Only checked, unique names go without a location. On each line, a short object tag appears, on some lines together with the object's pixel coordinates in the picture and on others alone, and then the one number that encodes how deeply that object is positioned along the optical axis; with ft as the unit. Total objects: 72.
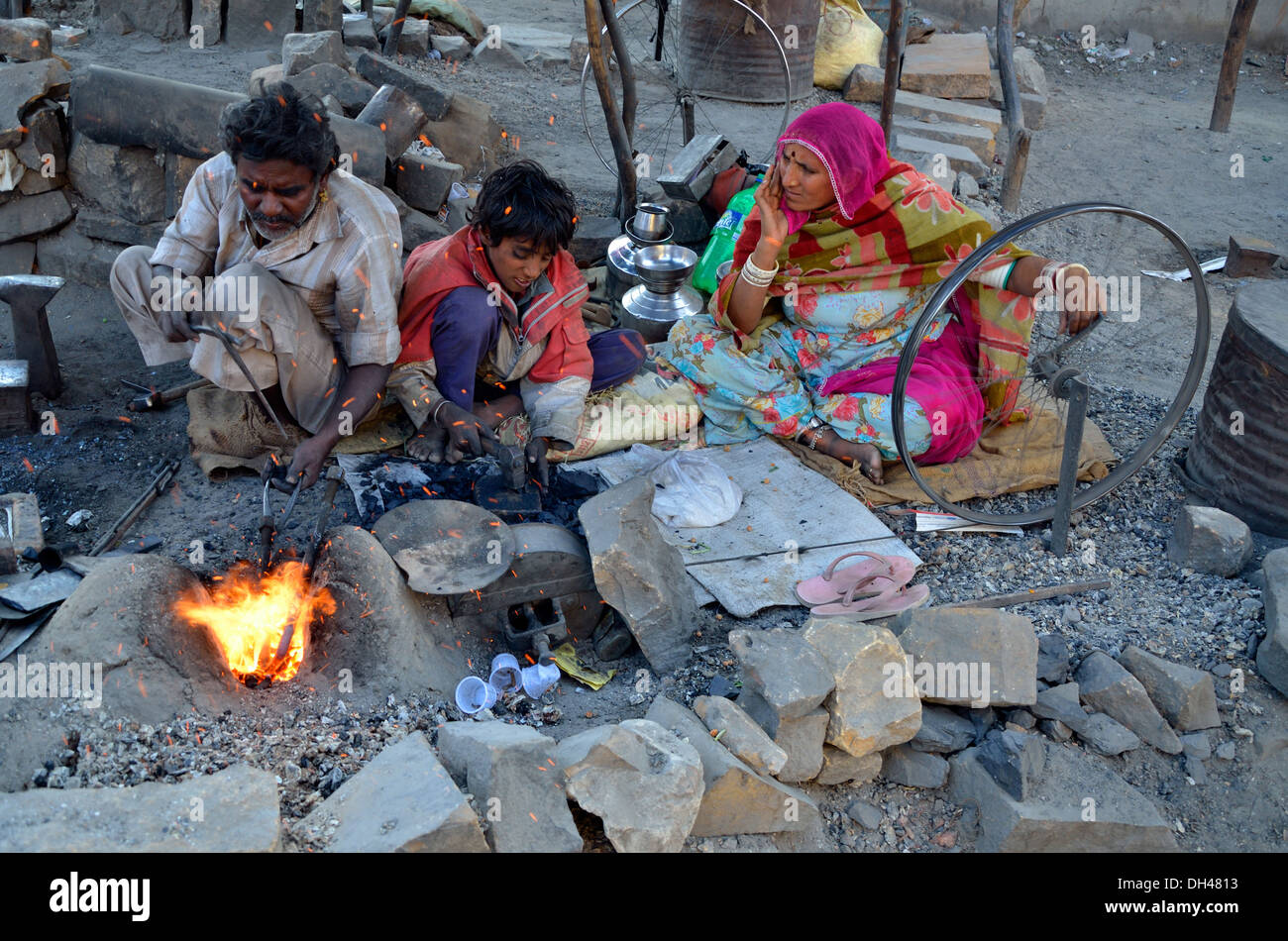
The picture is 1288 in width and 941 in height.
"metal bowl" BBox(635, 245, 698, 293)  15.29
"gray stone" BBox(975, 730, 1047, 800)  8.79
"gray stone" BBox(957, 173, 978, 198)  22.66
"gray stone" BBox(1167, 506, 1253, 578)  11.37
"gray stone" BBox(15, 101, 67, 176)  14.78
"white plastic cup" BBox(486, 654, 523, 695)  9.75
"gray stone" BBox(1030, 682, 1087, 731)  9.60
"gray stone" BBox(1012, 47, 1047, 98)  28.86
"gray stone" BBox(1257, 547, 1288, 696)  9.84
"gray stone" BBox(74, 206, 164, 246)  15.26
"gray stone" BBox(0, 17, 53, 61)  17.34
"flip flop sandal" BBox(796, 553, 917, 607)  10.99
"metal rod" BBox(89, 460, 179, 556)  10.60
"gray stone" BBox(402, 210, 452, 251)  15.94
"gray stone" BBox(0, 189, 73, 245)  15.08
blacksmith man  10.65
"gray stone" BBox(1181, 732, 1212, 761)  9.61
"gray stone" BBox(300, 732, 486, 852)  6.79
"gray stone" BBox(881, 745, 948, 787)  9.33
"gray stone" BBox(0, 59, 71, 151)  14.55
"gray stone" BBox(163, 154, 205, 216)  14.90
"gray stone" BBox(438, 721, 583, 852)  7.30
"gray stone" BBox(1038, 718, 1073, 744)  9.55
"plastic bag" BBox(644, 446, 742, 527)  12.18
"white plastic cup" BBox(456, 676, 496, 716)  9.34
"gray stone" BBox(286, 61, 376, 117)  16.83
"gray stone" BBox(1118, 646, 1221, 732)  9.62
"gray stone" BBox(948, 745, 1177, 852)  8.59
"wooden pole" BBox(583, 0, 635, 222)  15.74
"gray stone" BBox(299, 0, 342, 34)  21.67
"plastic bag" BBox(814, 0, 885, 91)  28.04
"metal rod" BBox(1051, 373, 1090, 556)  11.11
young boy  11.69
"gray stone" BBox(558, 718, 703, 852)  7.55
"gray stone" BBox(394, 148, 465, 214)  16.22
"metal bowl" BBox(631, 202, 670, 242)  15.42
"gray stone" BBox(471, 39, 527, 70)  26.18
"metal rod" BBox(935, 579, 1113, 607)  11.00
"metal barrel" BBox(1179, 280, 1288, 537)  11.85
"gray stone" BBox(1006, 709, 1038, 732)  9.58
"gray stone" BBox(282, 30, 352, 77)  17.98
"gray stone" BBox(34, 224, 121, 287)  15.43
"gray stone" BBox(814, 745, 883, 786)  9.18
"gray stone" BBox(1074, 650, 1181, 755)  9.59
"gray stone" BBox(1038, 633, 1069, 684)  9.98
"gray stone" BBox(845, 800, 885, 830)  9.04
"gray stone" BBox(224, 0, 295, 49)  21.94
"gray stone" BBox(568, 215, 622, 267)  17.38
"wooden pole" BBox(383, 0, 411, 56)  23.59
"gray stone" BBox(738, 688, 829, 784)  8.83
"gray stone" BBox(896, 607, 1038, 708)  9.45
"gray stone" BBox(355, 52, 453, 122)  18.16
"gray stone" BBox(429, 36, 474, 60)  25.62
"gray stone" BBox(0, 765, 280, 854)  6.28
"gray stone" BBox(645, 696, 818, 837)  8.08
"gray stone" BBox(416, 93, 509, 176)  18.89
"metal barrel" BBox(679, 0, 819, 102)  26.04
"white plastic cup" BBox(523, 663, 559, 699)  9.73
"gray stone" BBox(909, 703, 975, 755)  9.37
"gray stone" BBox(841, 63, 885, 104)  27.22
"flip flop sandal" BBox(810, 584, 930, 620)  10.71
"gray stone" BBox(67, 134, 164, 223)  14.97
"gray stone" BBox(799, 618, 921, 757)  8.92
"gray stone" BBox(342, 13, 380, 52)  22.88
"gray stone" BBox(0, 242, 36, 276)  15.35
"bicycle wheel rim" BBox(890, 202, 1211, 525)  9.94
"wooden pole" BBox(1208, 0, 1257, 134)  24.57
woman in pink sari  12.40
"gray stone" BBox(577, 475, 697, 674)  9.90
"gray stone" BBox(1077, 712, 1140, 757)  9.45
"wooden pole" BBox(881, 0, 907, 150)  19.63
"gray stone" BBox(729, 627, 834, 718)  8.72
